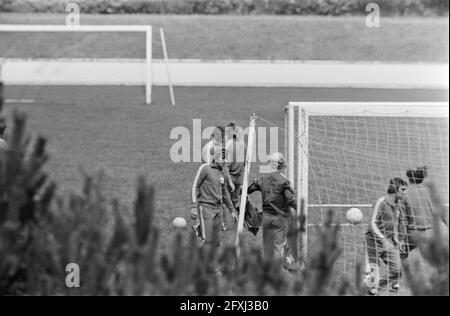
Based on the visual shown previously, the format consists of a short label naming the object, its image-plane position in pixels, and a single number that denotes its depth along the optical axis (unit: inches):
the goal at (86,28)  1876.0
